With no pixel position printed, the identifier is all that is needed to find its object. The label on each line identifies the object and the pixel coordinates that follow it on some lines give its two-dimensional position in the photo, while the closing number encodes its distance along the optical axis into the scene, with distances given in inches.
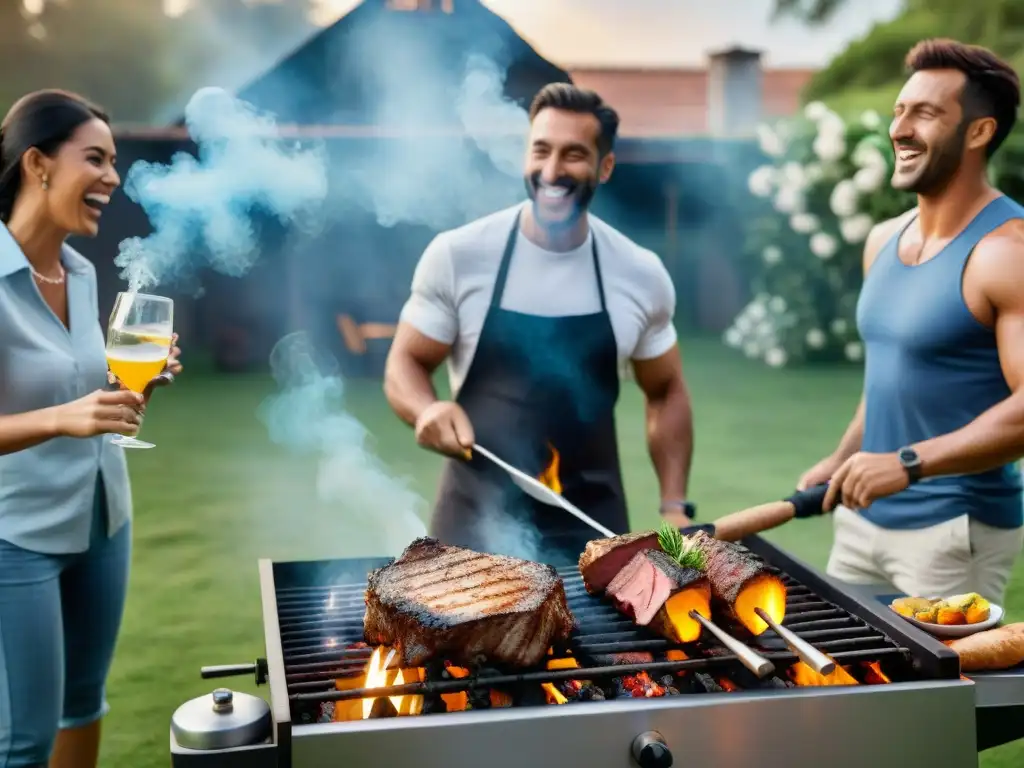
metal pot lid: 85.7
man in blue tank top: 136.2
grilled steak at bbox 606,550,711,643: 105.7
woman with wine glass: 125.0
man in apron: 158.7
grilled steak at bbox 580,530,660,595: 116.3
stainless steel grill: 85.4
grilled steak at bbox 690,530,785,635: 106.7
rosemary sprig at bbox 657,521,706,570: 112.3
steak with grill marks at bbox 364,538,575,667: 97.3
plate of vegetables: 107.3
